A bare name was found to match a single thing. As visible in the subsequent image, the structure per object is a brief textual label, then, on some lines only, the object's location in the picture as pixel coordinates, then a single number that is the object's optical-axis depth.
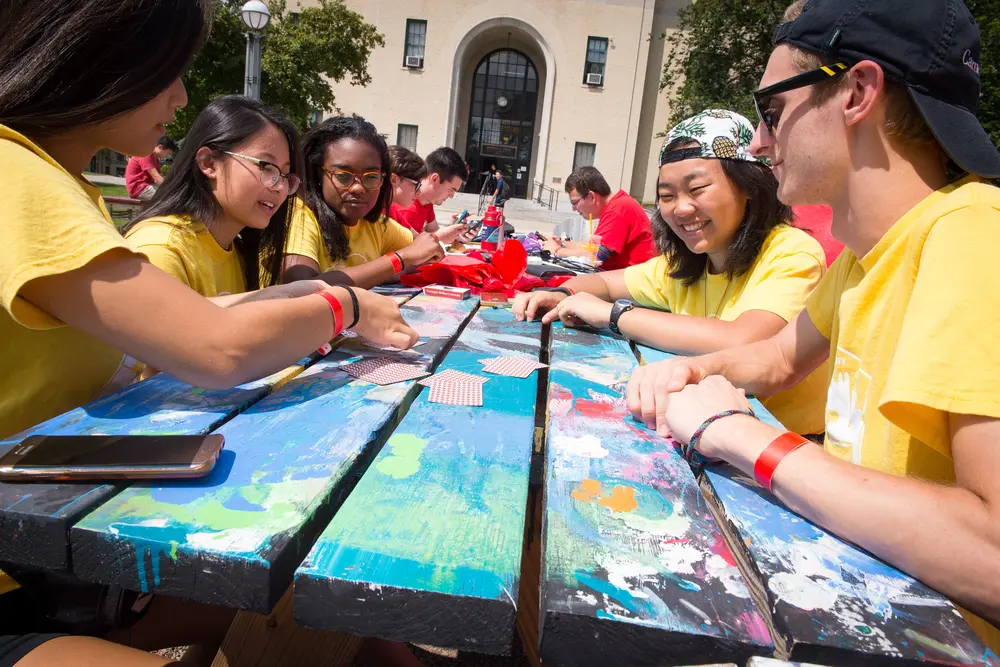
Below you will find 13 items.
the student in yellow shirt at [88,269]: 1.06
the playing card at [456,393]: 1.40
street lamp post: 9.95
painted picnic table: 0.73
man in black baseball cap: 0.85
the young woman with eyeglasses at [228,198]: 2.08
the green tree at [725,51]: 18.73
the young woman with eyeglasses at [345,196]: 3.21
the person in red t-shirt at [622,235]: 6.04
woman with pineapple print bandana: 1.97
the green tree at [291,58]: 15.84
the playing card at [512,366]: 1.66
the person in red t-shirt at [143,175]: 9.69
